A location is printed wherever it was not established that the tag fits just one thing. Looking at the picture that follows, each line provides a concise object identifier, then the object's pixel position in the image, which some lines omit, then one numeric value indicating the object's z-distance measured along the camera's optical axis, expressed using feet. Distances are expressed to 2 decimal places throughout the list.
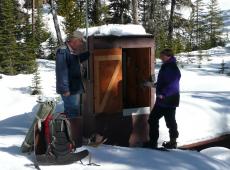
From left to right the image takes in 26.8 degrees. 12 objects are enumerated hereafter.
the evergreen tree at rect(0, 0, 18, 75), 70.64
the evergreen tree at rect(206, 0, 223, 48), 101.45
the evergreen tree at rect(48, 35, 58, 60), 95.62
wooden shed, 25.25
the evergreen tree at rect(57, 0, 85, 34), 82.79
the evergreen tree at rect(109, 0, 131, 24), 100.39
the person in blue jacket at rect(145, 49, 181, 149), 24.64
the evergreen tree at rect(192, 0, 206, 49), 98.27
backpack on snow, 20.80
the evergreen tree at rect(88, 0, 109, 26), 94.99
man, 22.06
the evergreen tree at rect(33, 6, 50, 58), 93.99
